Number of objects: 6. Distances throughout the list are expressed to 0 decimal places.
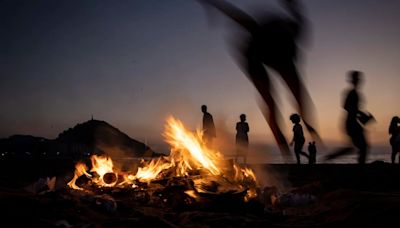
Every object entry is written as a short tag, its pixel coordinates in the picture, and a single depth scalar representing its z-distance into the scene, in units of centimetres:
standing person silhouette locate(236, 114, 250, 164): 1441
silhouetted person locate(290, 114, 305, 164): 1346
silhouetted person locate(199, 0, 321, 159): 446
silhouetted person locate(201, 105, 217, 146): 1377
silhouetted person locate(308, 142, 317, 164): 1458
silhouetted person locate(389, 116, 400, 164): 1239
